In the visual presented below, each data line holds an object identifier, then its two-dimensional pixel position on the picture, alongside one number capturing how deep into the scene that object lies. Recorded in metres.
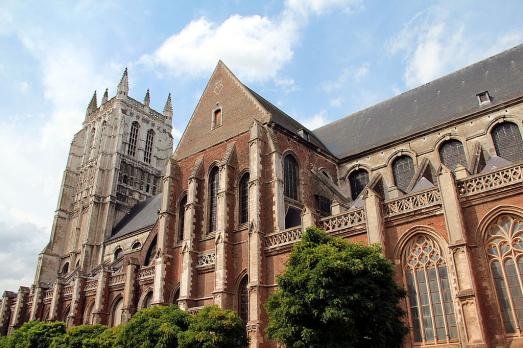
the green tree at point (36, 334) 21.83
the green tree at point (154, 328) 14.73
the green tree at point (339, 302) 11.48
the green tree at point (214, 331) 14.12
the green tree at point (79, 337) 20.06
